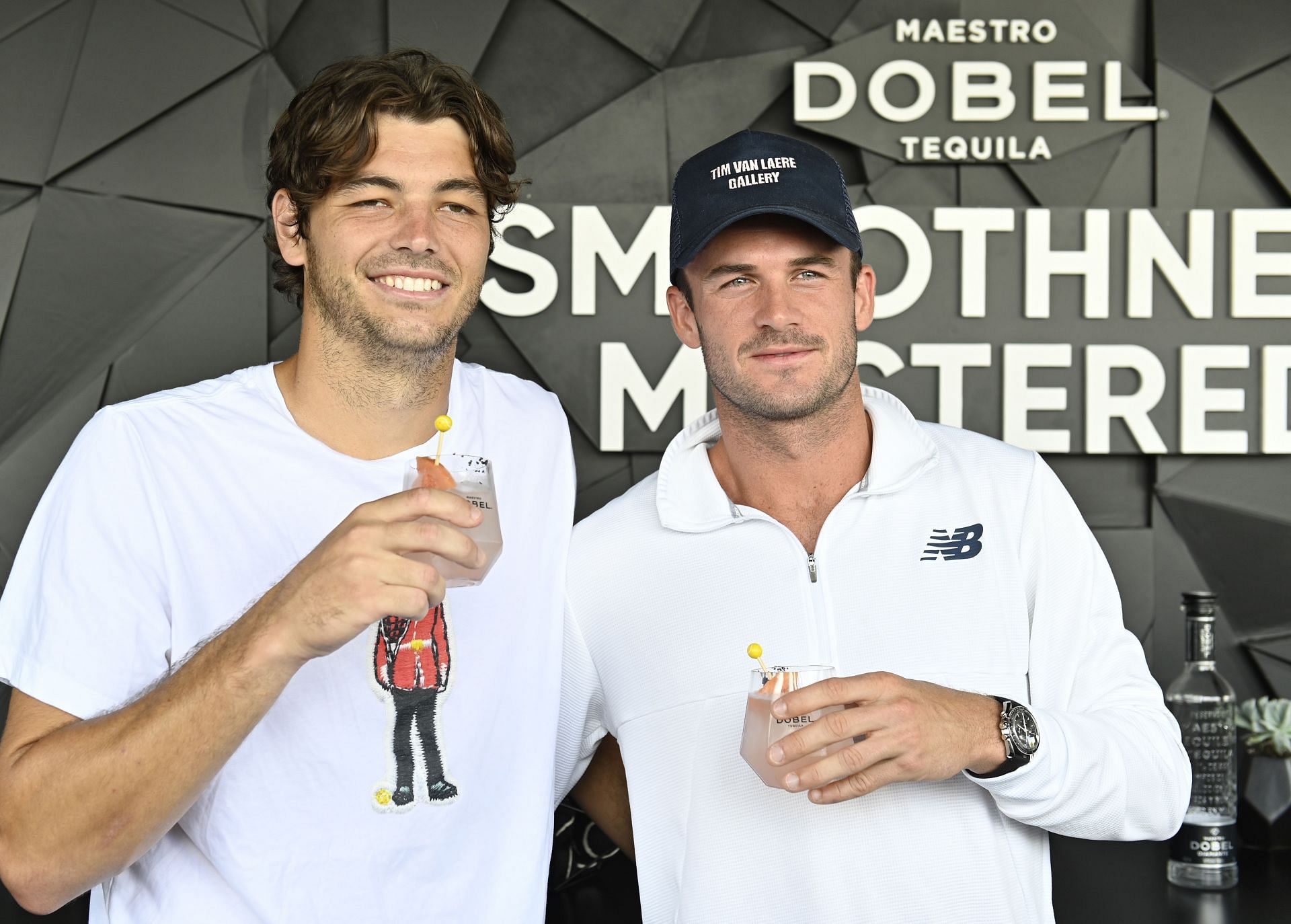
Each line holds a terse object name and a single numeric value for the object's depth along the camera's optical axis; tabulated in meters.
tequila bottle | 2.12
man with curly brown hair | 1.25
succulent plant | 2.31
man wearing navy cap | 1.42
